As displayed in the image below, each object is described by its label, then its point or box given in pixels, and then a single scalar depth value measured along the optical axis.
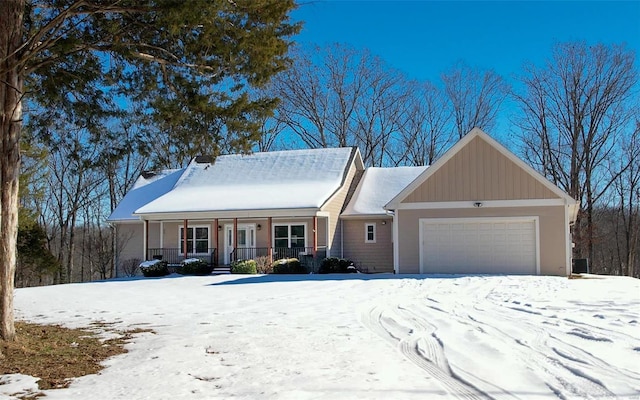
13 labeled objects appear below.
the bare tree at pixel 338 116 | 38.62
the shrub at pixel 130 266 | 27.55
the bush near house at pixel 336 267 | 22.95
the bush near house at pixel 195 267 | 23.98
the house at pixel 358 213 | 20.36
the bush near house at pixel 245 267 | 23.20
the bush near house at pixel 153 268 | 24.20
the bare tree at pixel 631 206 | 34.50
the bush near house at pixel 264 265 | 23.59
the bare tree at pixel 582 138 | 33.28
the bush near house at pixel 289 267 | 22.97
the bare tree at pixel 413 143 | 39.34
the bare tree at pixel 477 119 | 38.41
